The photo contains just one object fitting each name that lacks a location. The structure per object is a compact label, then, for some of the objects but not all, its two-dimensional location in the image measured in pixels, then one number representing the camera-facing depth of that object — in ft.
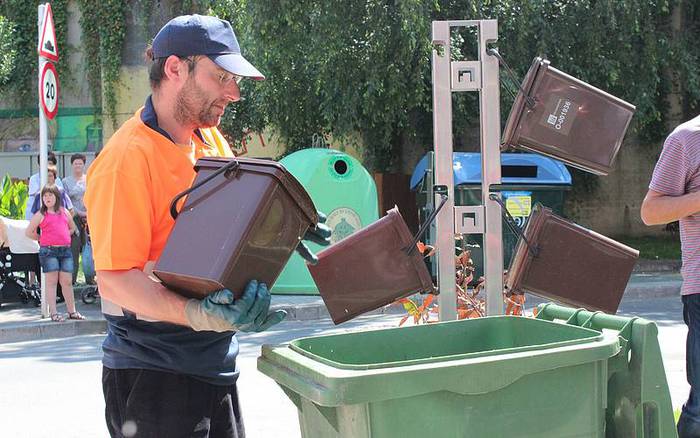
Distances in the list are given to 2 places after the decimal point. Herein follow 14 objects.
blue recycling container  38.27
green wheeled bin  6.59
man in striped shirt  11.59
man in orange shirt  7.65
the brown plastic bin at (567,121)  11.61
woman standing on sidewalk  38.14
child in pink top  32.89
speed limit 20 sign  32.96
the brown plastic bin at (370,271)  11.27
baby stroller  35.70
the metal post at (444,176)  11.69
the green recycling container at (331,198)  38.06
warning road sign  33.20
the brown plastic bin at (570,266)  11.43
